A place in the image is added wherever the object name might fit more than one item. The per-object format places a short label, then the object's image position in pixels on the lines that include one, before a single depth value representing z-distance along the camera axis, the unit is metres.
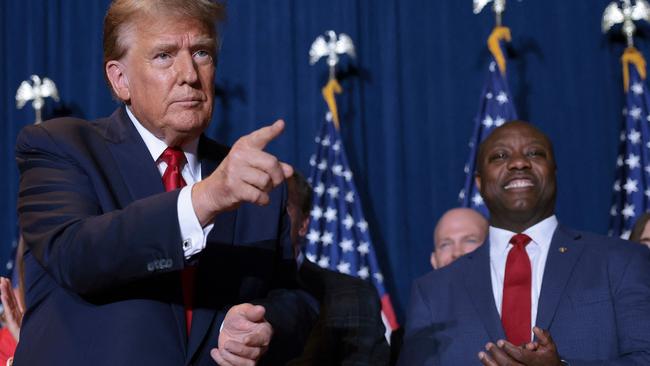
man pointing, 1.37
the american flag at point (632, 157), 4.57
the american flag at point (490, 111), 4.66
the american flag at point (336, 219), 4.86
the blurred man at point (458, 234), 4.02
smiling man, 2.66
